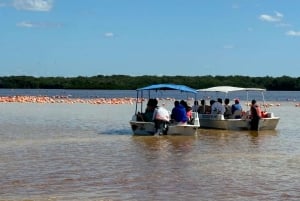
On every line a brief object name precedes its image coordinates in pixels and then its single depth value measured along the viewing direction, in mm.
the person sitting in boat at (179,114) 23594
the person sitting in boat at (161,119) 23325
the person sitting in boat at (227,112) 28350
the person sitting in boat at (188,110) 24741
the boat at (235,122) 27391
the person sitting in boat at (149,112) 24516
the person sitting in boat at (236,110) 27922
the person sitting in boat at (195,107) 28688
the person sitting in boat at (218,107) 27938
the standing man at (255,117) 27125
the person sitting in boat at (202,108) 29044
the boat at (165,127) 23562
